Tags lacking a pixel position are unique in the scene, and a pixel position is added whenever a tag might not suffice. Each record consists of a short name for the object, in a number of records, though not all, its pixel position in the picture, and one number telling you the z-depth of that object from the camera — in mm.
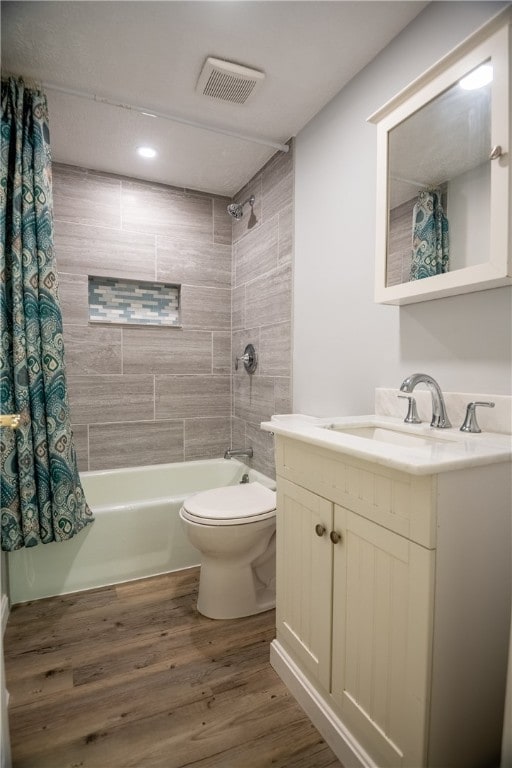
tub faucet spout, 2678
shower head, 2742
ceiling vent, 1710
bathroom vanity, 900
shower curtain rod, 1868
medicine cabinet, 1116
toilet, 1758
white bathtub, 2008
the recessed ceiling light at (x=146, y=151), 2391
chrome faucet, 1307
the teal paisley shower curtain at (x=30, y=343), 1860
